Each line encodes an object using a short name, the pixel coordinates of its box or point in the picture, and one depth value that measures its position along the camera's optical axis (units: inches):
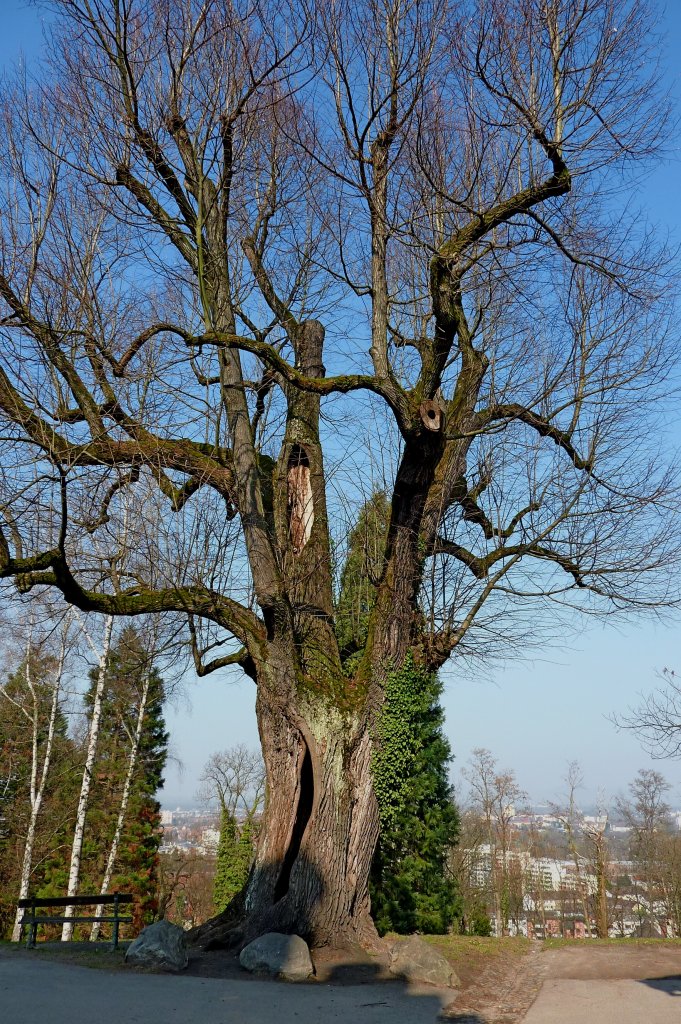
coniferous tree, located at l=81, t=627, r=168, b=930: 931.3
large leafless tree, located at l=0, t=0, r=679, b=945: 332.5
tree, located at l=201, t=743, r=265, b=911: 1080.8
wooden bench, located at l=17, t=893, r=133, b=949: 382.1
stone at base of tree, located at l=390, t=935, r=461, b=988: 313.4
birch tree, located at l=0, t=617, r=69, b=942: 725.9
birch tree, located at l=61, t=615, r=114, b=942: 645.3
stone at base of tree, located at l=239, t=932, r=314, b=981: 307.1
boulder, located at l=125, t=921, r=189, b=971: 320.8
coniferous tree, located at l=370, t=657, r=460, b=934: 557.6
